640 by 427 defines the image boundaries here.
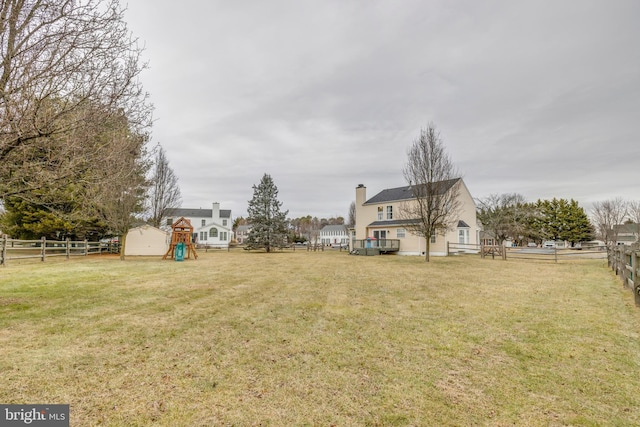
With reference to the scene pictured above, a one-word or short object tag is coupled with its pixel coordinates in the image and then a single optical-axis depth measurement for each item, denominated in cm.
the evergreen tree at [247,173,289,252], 3450
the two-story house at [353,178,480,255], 2964
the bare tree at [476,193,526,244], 4581
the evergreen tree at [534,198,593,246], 5106
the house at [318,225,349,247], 8871
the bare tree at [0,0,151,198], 432
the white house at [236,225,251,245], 8341
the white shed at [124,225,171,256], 2911
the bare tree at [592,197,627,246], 4018
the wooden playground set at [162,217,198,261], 2164
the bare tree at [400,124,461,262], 2045
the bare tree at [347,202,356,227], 7164
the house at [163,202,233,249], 5094
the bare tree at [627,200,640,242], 3786
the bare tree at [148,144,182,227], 2998
